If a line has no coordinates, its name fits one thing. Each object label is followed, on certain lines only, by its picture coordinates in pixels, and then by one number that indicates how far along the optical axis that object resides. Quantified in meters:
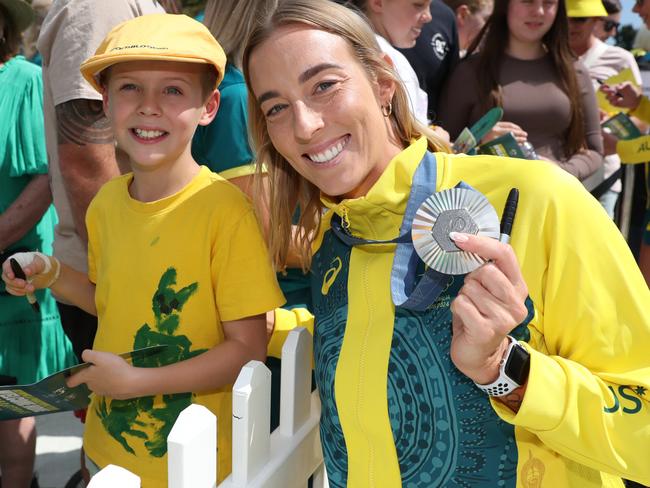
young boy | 1.64
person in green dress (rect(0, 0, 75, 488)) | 2.82
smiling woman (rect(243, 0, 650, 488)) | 1.11
